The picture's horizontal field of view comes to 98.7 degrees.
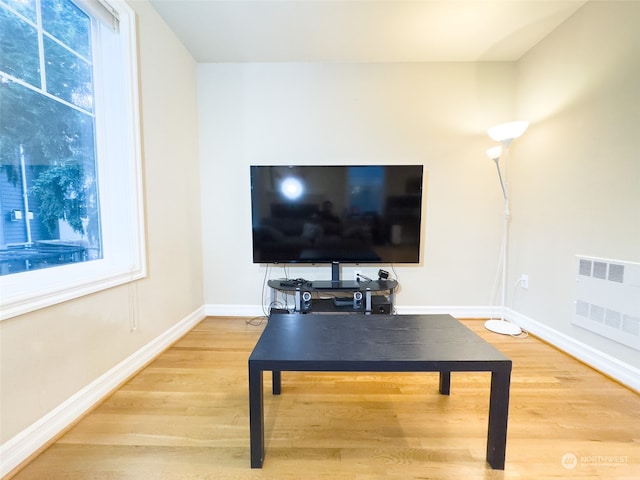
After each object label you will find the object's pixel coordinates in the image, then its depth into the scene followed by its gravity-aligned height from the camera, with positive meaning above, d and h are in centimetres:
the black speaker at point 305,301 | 240 -71
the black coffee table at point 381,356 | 109 -56
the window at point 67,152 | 126 +36
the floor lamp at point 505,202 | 226 +19
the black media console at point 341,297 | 240 -67
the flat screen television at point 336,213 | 250 +6
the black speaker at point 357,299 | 241 -69
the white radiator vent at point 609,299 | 168 -50
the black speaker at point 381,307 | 243 -76
